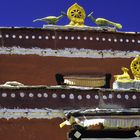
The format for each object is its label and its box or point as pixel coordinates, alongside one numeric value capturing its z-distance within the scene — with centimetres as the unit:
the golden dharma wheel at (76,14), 1908
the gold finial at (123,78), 1508
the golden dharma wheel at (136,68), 1555
